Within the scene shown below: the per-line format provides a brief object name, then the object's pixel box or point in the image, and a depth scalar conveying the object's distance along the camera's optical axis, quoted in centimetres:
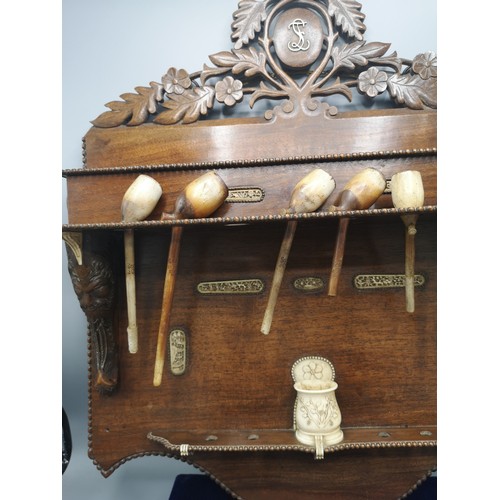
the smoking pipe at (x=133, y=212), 72
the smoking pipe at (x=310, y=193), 69
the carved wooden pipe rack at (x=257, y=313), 80
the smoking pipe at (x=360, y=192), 69
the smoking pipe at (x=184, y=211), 71
